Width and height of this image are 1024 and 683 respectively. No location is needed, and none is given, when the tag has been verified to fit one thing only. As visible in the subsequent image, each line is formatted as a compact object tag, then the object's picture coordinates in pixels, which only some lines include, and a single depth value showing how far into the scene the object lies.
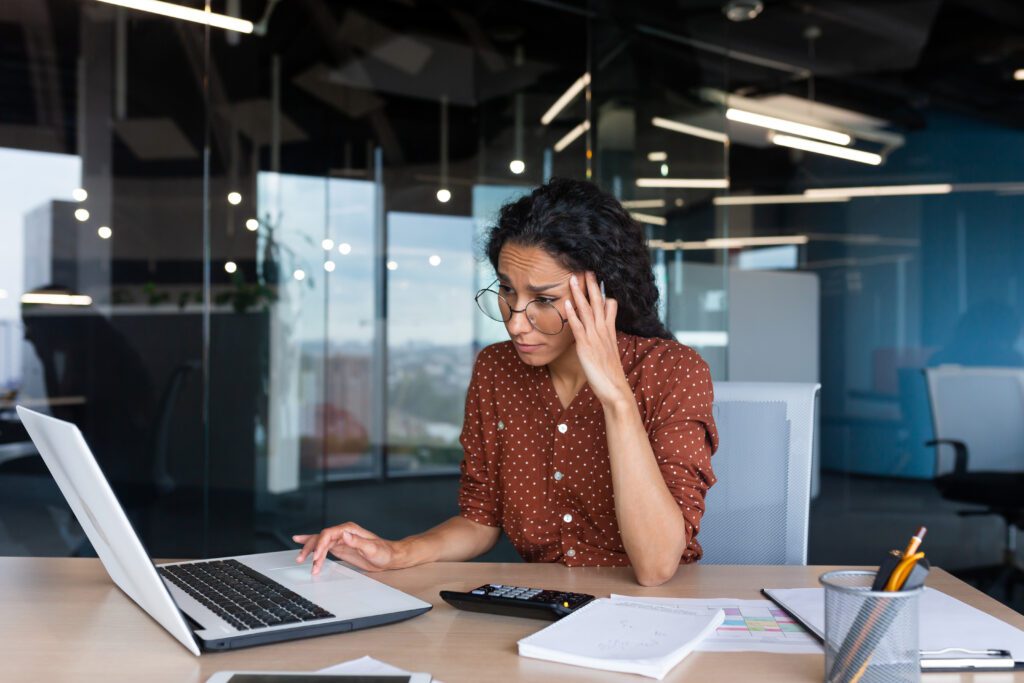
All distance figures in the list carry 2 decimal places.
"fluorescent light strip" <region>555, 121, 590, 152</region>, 4.43
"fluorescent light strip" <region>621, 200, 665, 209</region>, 4.34
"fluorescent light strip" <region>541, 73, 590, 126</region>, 4.45
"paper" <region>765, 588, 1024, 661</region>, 1.05
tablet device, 0.93
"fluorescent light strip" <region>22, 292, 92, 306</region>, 3.66
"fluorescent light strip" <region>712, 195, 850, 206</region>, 4.61
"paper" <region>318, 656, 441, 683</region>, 0.97
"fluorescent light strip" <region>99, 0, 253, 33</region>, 3.79
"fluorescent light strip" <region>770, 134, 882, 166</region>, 4.52
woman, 1.49
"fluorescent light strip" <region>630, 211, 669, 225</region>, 4.32
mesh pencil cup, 0.86
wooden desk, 1.00
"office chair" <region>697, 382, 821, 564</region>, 1.77
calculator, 1.17
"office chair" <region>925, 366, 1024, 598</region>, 4.01
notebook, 0.99
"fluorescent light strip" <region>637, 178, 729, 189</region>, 4.34
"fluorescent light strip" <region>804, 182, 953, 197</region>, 4.34
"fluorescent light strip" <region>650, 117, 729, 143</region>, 4.34
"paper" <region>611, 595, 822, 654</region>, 1.08
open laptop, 1.03
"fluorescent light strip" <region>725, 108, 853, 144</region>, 4.63
